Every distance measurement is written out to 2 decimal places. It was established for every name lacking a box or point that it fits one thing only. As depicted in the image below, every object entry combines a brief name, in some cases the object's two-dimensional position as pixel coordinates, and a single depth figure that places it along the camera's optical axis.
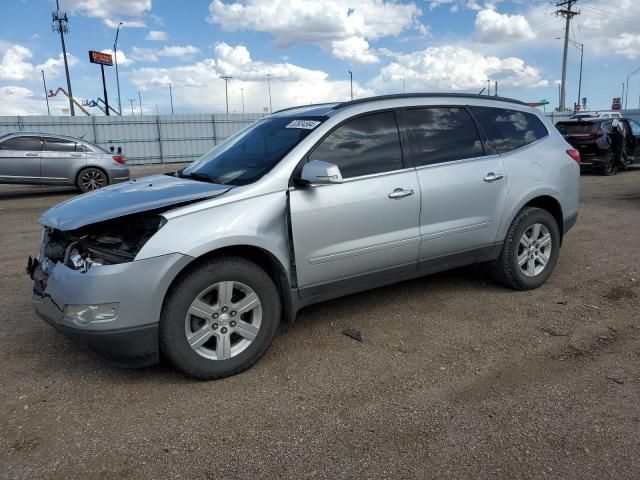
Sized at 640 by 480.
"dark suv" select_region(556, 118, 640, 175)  14.61
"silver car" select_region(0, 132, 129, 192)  12.34
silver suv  3.07
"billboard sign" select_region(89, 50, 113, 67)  40.03
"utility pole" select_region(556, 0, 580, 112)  45.00
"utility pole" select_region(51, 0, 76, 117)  36.81
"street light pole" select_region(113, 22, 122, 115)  43.38
